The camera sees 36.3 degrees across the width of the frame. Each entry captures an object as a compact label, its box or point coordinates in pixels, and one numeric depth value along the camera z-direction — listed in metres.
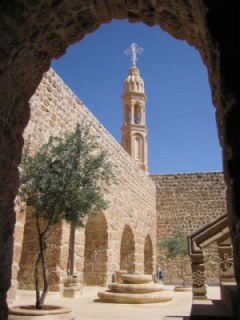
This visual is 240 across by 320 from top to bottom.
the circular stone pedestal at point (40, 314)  5.11
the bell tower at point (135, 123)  26.14
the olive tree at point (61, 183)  6.34
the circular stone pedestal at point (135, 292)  9.45
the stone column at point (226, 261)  6.06
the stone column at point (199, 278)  6.33
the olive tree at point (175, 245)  18.12
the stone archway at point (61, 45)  2.15
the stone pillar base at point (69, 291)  9.13
